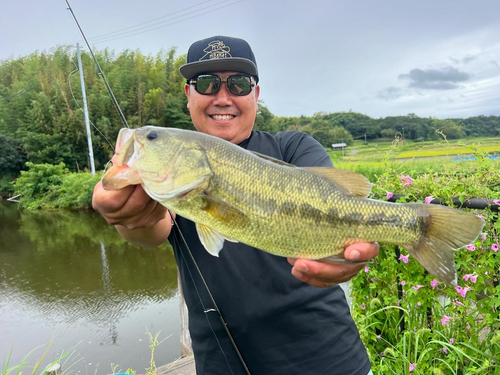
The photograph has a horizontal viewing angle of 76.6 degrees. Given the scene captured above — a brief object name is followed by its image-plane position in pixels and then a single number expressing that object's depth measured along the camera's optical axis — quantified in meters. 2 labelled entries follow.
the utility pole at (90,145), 20.79
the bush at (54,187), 21.77
